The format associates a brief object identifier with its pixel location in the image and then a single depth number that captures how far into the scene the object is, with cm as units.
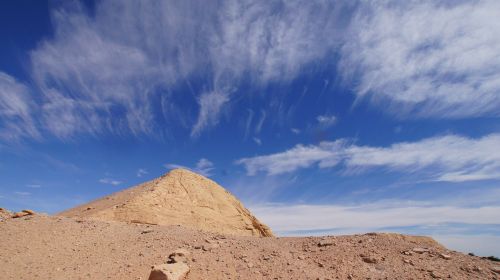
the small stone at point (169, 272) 838
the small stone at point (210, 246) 1058
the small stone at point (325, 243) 1081
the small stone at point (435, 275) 854
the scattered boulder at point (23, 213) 1439
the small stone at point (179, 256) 955
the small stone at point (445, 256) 958
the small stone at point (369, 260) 953
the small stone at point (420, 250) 1001
